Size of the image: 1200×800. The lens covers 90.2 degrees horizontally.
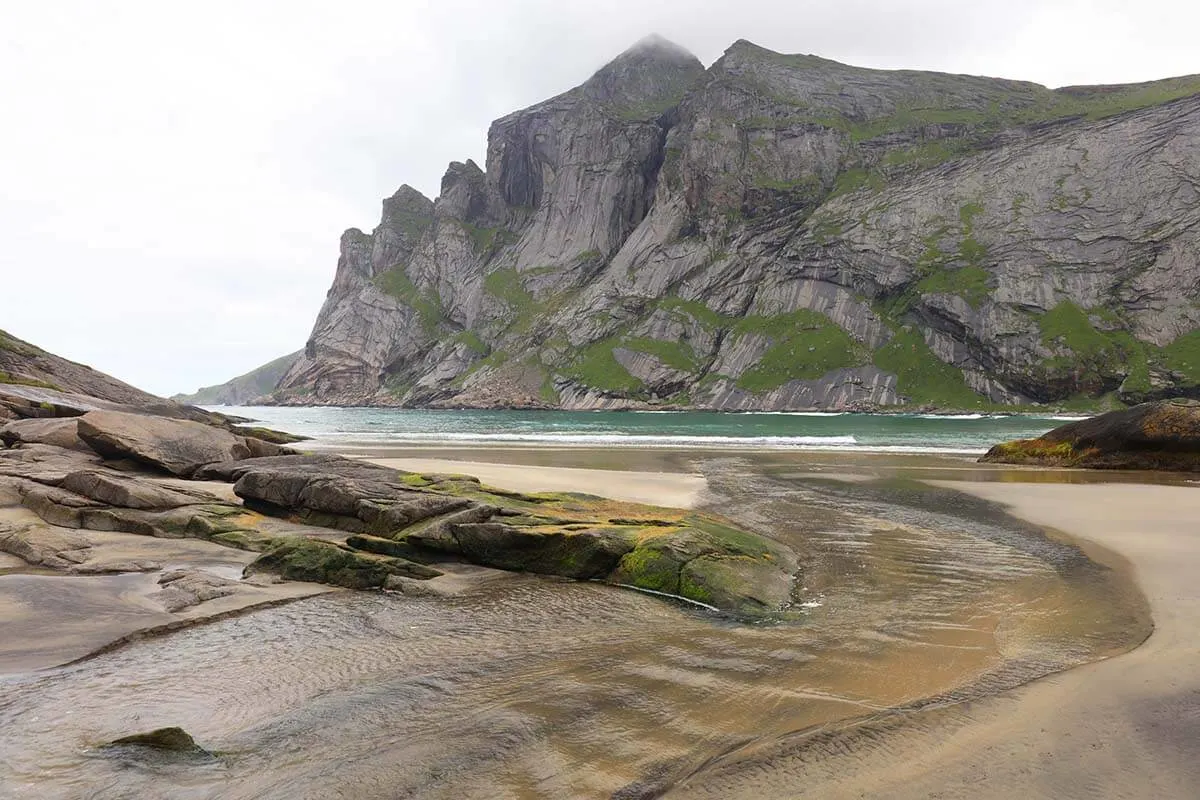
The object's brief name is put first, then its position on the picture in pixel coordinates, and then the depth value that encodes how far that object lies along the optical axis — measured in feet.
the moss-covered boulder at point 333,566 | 40.45
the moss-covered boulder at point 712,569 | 36.78
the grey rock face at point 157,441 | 67.36
